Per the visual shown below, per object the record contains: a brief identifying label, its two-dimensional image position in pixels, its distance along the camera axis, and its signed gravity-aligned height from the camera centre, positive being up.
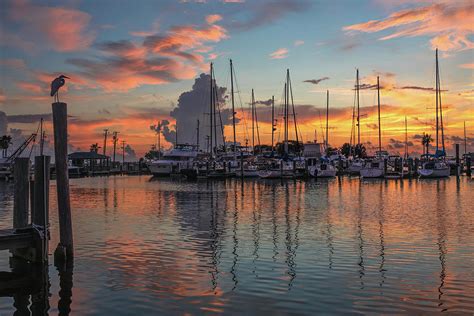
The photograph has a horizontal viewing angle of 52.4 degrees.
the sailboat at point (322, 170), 93.25 -1.97
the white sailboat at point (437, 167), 91.04 -1.80
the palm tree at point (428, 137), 191.30 +8.33
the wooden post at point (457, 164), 93.88 -1.38
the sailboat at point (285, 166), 90.94 -0.99
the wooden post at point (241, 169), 91.74 -1.39
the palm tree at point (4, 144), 126.88 +6.10
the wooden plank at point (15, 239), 14.74 -2.27
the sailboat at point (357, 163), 103.56 -0.81
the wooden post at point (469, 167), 100.15 -2.09
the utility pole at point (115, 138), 177.75 +9.65
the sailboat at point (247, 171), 93.76 -1.80
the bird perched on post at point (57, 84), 16.28 +2.77
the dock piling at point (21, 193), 15.95 -0.88
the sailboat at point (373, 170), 92.62 -2.18
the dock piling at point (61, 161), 15.80 +0.15
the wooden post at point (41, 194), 15.66 -0.92
